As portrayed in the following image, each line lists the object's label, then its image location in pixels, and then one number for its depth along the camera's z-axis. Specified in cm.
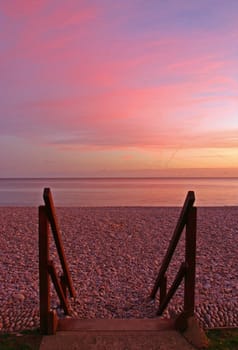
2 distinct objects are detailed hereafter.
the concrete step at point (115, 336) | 377
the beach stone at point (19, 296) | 616
